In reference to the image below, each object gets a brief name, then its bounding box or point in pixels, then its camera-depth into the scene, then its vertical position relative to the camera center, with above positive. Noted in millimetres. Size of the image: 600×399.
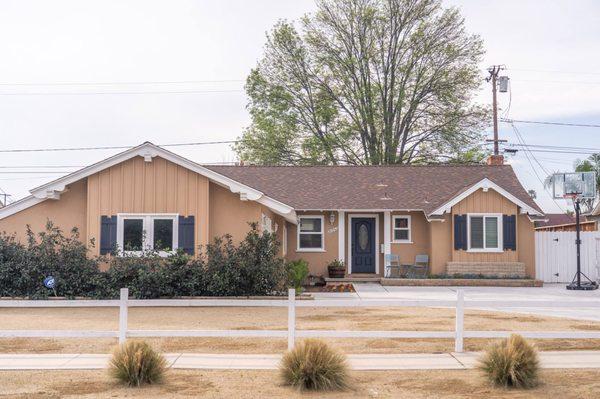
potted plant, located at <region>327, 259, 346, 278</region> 24891 -839
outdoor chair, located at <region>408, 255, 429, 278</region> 24953 -732
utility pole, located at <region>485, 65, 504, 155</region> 38000 +8321
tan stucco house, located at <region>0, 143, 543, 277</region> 18375 +1143
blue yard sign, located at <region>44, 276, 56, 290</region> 16984 -880
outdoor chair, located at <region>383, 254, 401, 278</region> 25203 -666
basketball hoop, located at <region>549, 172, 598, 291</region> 23547 +2125
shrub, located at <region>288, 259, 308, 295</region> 19970 -793
